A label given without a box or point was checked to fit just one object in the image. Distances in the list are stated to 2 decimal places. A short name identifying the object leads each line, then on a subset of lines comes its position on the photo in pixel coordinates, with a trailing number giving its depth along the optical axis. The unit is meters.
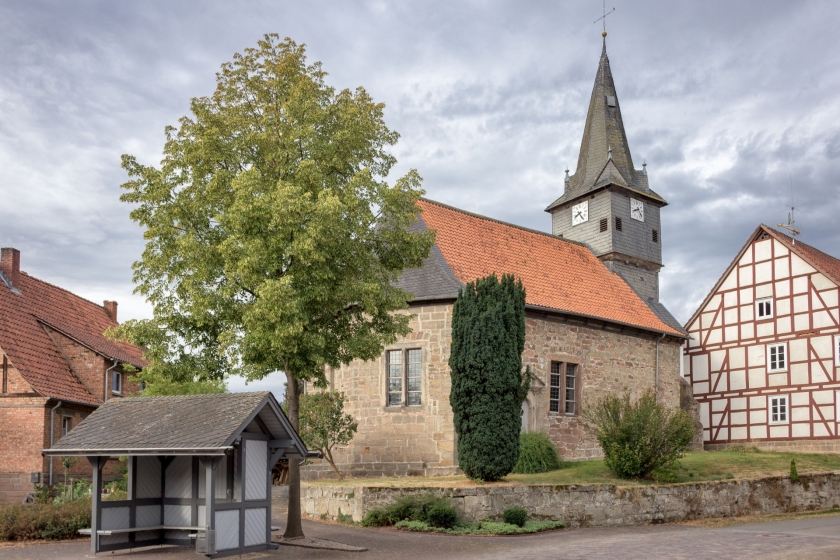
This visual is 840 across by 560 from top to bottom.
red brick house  25.72
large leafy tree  15.95
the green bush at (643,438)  21.30
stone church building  24.75
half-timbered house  31.67
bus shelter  13.49
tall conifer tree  20.33
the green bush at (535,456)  23.69
